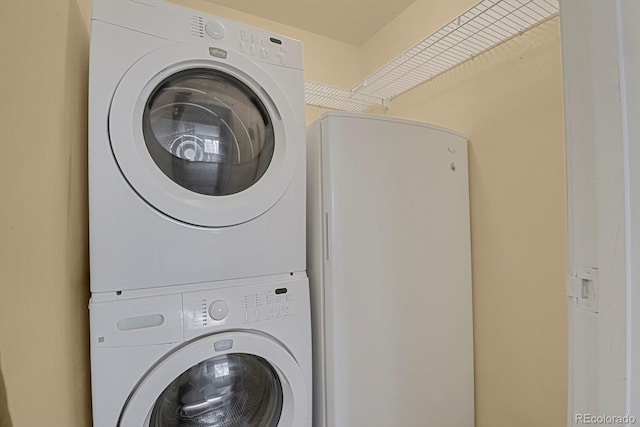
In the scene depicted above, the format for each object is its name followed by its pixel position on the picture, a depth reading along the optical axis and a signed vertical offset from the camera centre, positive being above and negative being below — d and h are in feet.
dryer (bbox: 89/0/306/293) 2.47 +0.71
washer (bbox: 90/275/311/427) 2.40 -1.24
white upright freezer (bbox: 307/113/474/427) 3.16 -0.66
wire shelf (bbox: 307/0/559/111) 3.27 +2.34
